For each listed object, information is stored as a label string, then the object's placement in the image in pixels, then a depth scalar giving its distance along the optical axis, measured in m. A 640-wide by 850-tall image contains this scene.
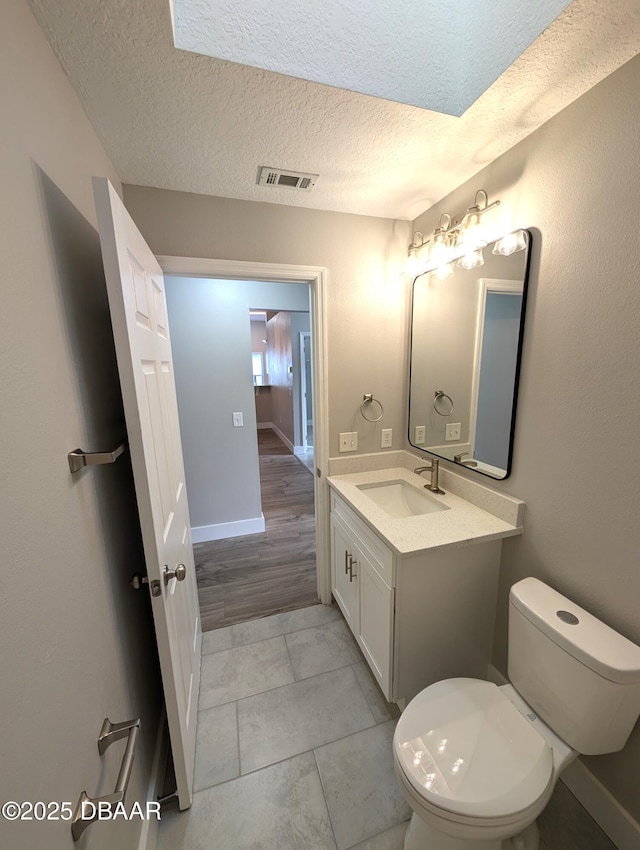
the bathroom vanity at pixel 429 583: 1.30
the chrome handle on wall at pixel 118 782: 0.63
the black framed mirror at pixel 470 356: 1.32
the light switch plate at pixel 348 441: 1.98
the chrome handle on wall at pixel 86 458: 0.76
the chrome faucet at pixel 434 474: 1.72
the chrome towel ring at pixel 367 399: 1.98
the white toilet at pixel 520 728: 0.85
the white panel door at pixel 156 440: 0.81
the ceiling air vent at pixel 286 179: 1.41
